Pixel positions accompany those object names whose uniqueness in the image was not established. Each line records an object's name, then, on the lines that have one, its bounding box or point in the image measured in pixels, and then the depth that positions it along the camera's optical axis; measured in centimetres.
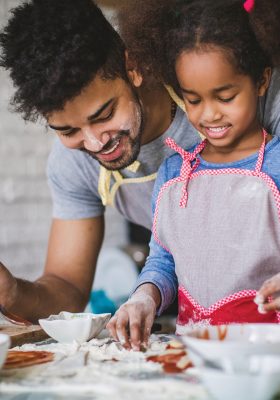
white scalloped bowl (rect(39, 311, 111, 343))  141
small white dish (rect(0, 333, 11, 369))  110
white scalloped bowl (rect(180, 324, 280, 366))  93
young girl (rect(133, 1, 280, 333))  150
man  160
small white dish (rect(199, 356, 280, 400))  89
